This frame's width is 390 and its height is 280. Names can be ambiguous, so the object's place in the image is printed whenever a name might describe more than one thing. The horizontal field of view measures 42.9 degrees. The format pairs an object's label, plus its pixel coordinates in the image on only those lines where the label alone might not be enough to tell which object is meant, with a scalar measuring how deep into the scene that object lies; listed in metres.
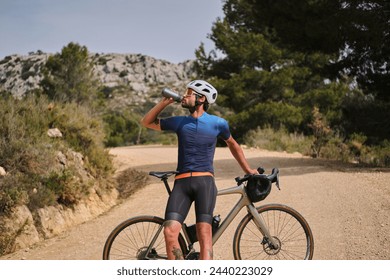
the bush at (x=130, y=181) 11.98
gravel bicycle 4.55
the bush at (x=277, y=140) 22.56
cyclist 4.31
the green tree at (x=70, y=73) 33.06
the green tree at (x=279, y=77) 16.47
